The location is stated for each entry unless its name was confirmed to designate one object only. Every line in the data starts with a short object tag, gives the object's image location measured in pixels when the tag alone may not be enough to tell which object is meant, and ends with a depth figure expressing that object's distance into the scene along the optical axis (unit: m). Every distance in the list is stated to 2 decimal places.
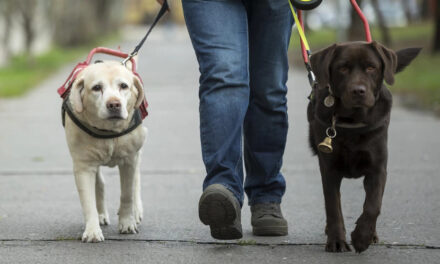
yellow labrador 4.53
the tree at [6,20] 21.20
